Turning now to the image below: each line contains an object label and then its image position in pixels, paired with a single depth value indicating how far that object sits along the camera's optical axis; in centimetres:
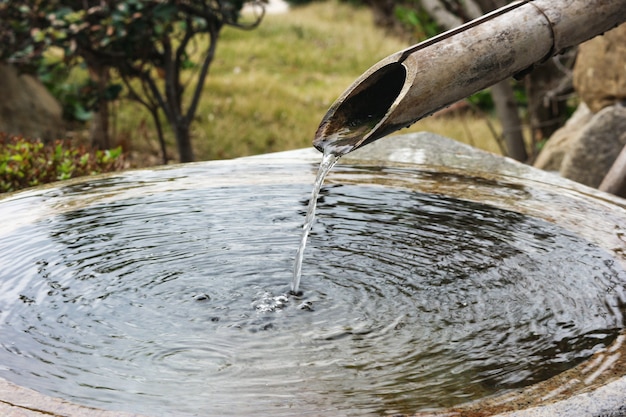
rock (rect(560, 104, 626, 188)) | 538
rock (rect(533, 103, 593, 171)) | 616
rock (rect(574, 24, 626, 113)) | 569
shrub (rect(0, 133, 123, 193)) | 467
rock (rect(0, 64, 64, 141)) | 823
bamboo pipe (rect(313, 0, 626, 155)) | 239
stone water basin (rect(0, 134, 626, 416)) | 196
